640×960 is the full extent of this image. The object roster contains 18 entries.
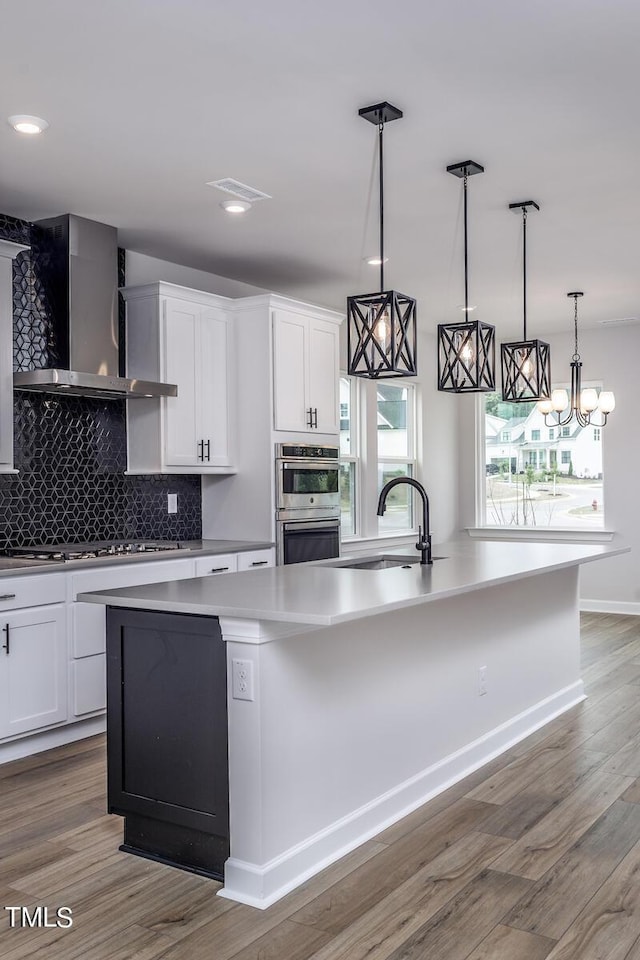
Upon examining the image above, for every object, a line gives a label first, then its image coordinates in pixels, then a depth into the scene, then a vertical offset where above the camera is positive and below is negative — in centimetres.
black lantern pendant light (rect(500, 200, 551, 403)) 455 +63
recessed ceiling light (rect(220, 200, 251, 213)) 431 +142
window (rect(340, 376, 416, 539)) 728 +30
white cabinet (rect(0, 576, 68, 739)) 384 -75
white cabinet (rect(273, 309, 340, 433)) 548 +77
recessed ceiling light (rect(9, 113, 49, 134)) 328 +141
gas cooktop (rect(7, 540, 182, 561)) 426 -31
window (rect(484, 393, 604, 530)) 809 +16
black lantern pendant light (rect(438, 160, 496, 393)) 397 +63
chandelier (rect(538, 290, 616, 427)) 595 +61
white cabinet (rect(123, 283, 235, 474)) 500 +69
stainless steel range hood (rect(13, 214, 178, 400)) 454 +102
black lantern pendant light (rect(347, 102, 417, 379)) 327 +62
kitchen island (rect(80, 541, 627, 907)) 259 -73
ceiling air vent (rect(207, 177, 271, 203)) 404 +143
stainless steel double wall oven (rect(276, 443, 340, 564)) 543 -9
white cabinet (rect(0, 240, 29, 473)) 419 +67
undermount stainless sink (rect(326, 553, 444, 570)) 397 -34
